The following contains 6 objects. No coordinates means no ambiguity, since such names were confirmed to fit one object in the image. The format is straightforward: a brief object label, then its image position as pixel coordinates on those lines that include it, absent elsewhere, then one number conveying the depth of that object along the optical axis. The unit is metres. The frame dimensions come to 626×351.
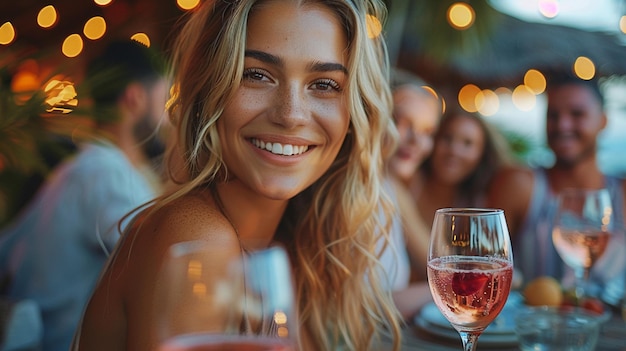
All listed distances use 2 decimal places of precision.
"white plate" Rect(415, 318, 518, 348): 1.33
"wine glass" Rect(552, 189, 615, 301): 1.58
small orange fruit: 1.68
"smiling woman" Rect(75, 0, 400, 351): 0.98
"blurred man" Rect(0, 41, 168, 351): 2.24
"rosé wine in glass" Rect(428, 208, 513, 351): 0.86
